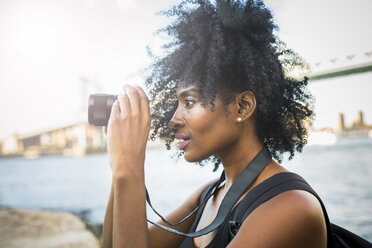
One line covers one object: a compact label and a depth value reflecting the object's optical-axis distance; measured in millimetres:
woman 657
